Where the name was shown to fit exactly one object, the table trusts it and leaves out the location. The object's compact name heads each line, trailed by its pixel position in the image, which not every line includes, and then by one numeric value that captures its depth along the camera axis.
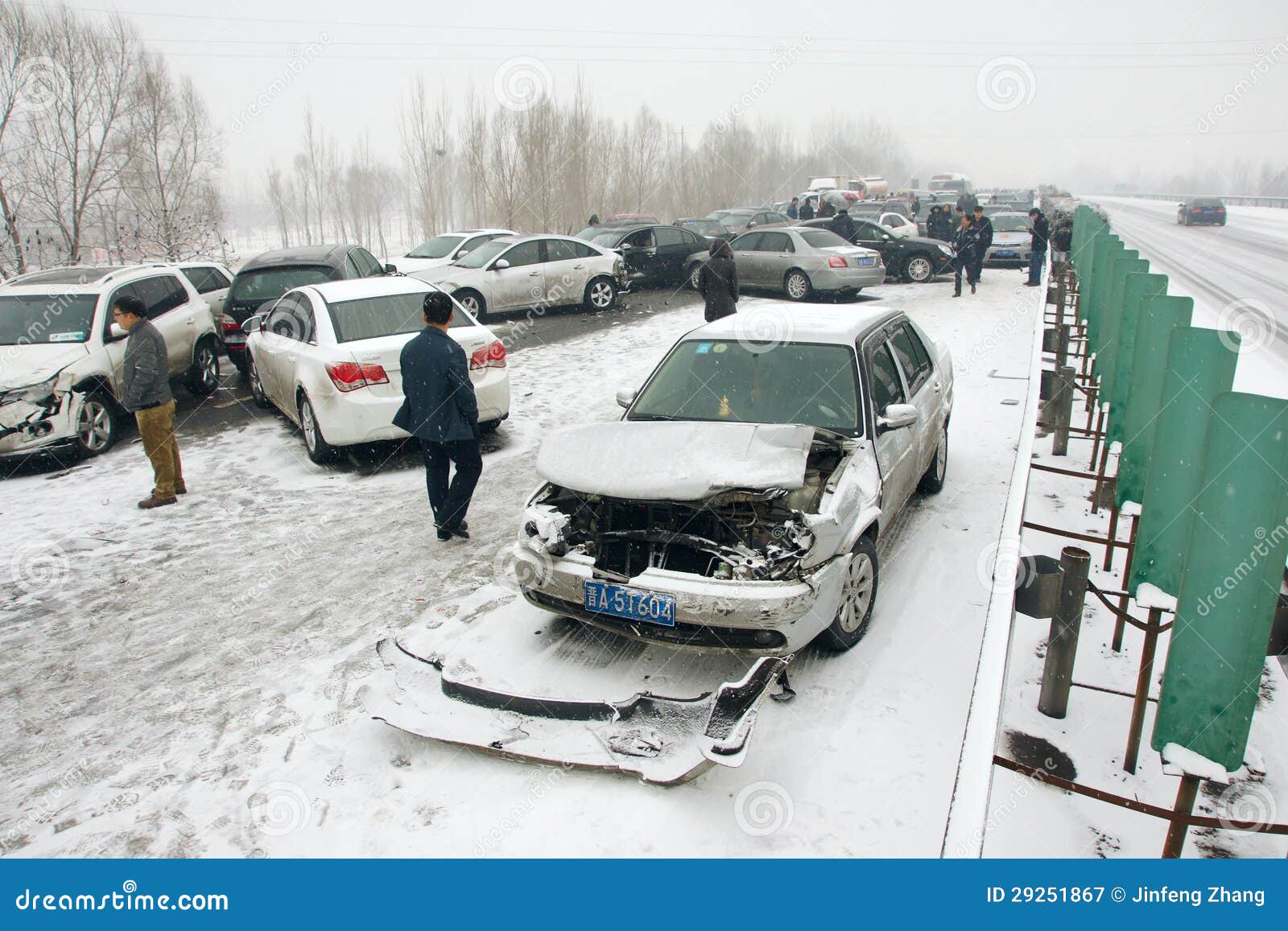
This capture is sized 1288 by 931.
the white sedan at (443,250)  14.87
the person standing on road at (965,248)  16.22
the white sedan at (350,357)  6.98
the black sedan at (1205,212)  40.16
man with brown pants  6.30
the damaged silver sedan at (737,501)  3.69
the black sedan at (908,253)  18.77
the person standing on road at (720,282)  10.49
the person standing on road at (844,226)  19.80
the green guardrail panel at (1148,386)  4.86
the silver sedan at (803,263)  15.83
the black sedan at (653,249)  17.86
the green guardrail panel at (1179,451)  3.71
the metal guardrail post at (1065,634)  3.56
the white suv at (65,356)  7.51
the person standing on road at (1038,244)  17.50
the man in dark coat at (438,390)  5.42
